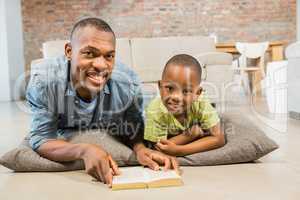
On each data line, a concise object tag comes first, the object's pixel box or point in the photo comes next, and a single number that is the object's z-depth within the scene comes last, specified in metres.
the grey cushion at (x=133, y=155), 1.89
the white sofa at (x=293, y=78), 3.66
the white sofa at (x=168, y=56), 4.46
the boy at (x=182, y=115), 1.98
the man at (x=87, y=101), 1.75
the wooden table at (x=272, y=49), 6.25
